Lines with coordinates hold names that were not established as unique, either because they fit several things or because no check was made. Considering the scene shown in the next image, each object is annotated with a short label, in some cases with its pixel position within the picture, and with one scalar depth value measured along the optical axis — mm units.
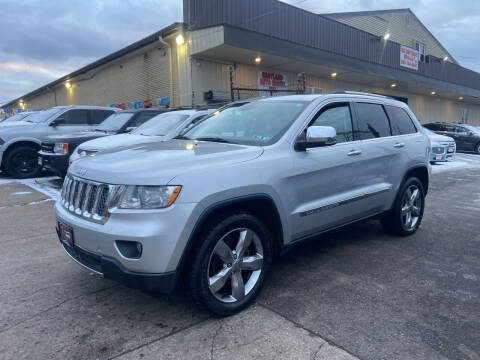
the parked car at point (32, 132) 9000
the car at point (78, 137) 7484
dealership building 13195
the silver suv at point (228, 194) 2494
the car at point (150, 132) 6648
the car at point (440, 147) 12781
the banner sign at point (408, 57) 20953
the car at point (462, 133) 19109
